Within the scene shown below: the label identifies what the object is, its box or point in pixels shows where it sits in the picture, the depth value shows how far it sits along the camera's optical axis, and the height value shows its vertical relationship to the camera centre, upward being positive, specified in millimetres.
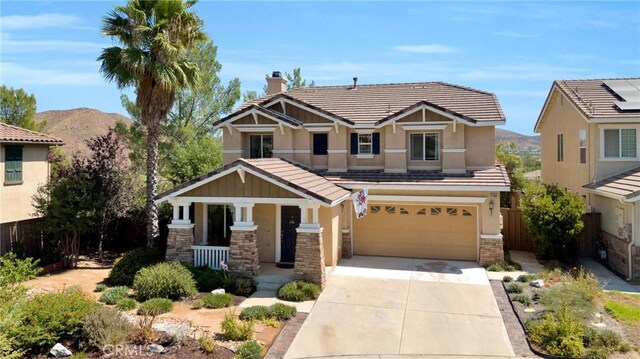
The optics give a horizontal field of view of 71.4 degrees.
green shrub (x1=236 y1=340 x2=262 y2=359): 9391 -3592
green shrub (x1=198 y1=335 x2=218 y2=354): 9539 -3496
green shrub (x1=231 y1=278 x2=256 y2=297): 13750 -3261
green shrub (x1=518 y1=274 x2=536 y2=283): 14773 -3179
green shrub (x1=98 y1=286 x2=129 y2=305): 12906 -3321
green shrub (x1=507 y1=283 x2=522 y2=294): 13688 -3269
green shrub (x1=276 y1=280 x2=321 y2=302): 13234 -3265
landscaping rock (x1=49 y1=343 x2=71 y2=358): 9344 -3541
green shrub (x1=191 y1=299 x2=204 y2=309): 12622 -3453
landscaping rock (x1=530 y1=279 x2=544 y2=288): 14070 -3201
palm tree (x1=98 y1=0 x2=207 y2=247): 16406 +4829
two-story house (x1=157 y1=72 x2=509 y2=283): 15086 -37
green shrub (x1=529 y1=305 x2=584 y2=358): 9578 -3429
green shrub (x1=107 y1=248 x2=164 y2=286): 14945 -2810
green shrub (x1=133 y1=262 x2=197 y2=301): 13258 -3037
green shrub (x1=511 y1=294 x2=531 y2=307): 12688 -3367
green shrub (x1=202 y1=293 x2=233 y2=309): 12625 -3373
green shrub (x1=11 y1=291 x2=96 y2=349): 9227 -2964
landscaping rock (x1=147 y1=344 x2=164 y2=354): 9547 -3566
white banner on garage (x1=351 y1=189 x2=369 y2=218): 15984 -698
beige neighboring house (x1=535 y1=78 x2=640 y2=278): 15461 +1218
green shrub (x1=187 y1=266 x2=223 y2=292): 14164 -3082
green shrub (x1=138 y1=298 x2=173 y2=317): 11875 -3371
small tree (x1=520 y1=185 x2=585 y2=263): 16516 -1525
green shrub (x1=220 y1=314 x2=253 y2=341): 10312 -3431
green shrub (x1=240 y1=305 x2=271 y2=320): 11656 -3441
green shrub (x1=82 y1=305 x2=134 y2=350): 9547 -3192
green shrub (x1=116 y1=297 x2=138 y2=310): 12302 -3366
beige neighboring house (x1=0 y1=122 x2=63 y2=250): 18625 +689
